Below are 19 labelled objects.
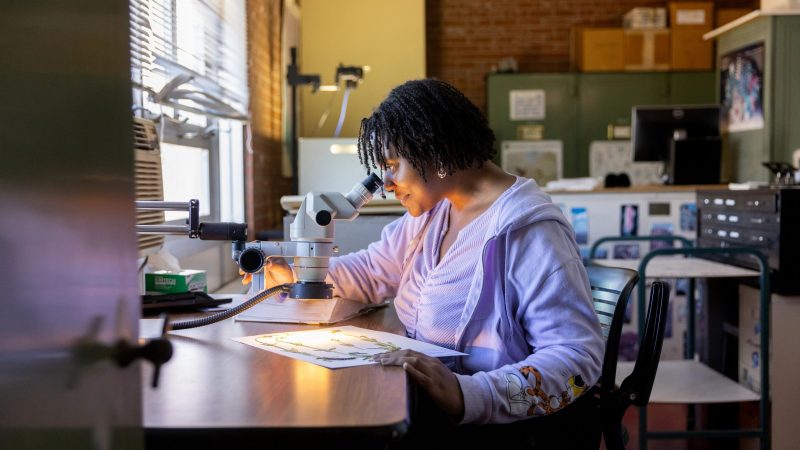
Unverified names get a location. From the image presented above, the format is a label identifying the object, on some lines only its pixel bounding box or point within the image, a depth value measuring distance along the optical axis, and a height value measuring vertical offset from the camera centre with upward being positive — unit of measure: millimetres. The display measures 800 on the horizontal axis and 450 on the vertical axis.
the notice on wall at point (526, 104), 7168 +535
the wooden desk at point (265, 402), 891 -278
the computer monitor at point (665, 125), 5785 +281
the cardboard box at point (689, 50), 7168 +985
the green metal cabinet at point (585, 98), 7133 +582
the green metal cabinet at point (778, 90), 6145 +556
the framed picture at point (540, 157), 7199 +85
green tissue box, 1817 -244
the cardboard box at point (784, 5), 6039 +1149
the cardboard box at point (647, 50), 7137 +985
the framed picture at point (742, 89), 6383 +605
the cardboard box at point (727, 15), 7348 +1314
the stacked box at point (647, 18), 7133 +1255
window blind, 2328 +398
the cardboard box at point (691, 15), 7180 +1290
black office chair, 1628 -397
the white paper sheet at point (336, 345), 1260 -290
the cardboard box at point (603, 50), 7152 +990
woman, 1245 -185
